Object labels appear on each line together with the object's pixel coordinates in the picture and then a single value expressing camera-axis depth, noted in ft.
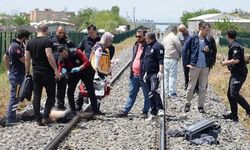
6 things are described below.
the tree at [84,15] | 445.95
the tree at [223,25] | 252.62
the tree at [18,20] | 350.39
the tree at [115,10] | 514.85
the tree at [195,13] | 549.34
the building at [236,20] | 326.69
